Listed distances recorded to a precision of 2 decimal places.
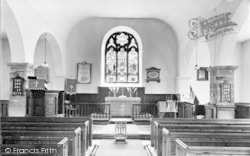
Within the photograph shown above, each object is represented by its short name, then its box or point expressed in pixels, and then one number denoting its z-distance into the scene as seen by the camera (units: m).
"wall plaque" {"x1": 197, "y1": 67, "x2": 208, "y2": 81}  15.12
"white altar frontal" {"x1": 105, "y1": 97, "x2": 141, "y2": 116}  12.98
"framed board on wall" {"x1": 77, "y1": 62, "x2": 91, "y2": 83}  14.53
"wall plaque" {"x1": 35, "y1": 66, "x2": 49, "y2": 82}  12.86
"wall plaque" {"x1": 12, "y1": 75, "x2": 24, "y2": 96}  8.77
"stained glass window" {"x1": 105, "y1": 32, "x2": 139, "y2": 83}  14.95
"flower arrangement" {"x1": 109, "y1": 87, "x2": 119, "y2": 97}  14.33
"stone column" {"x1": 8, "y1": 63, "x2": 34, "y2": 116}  8.70
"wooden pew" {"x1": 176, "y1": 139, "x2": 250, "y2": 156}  3.20
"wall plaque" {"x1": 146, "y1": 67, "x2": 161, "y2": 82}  14.53
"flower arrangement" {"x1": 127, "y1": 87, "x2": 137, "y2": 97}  14.38
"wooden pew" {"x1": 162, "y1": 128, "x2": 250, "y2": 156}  3.97
